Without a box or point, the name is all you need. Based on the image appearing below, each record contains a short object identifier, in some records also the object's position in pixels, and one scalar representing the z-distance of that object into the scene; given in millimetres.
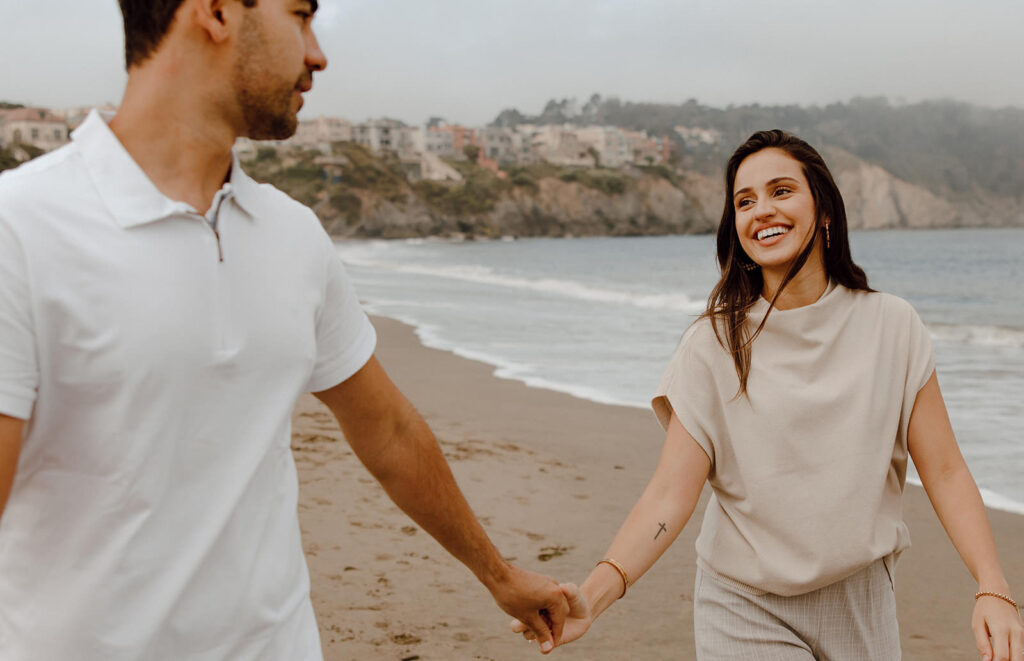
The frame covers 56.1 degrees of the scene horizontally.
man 1303
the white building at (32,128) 99500
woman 2400
